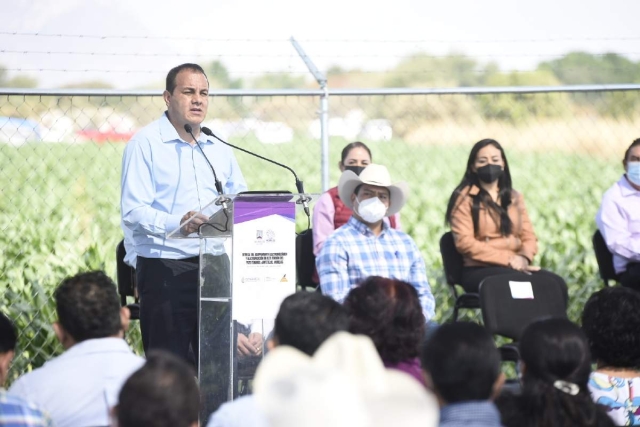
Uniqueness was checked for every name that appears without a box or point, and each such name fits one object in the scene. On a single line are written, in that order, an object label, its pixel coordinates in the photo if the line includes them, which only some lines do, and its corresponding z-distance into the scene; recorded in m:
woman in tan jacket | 13.07
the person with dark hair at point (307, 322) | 6.99
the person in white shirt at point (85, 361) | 6.48
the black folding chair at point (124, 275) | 12.55
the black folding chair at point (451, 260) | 13.29
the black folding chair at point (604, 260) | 13.71
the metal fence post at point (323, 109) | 13.20
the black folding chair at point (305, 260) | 13.22
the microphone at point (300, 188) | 9.81
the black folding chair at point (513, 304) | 11.62
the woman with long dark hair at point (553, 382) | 6.30
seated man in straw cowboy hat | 11.16
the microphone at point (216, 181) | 9.35
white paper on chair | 11.86
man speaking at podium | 10.53
